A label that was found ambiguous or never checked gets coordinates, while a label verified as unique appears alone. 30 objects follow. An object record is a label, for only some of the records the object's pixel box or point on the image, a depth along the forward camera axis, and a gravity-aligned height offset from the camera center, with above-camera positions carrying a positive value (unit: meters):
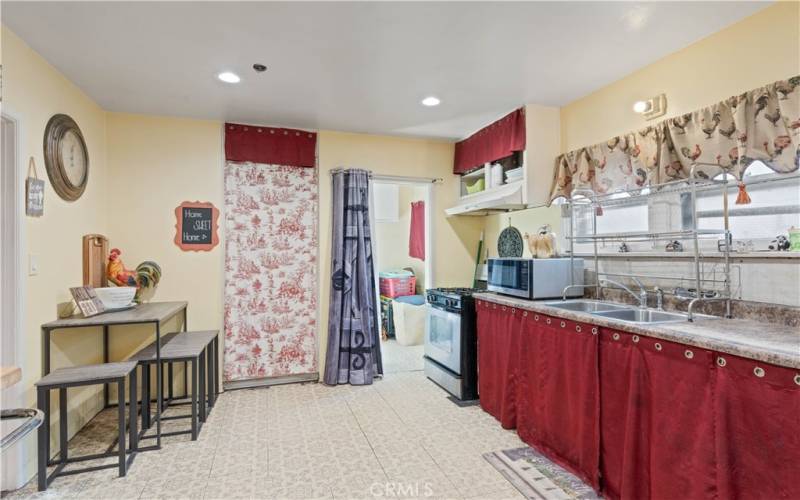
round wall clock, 2.56 +0.62
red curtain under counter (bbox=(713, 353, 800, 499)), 1.34 -0.63
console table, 2.42 -0.44
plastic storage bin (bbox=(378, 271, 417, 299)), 5.82 -0.49
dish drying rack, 2.04 +0.08
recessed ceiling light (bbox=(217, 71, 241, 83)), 2.72 +1.17
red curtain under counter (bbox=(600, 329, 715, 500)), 1.59 -0.73
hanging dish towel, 5.86 +0.28
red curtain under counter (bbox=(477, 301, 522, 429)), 2.80 -0.80
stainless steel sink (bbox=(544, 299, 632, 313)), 2.65 -0.37
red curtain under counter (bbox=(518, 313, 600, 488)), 2.12 -0.82
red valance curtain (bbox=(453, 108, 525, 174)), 3.39 +0.99
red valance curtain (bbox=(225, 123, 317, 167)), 3.71 +0.98
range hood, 3.40 +0.43
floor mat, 2.09 -1.24
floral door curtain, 3.73 -0.03
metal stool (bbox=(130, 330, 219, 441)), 2.67 -0.79
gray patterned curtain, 3.88 -0.37
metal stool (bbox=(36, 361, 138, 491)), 2.15 -0.79
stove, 3.35 -0.79
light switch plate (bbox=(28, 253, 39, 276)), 2.33 -0.08
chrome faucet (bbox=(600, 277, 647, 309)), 2.40 -0.26
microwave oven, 2.80 -0.19
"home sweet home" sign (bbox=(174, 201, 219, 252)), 3.59 +0.21
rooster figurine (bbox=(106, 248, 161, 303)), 3.17 -0.19
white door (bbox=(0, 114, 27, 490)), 2.19 -0.04
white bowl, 2.87 -0.32
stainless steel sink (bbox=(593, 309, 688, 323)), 2.23 -0.39
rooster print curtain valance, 1.90 +0.59
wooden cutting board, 2.99 -0.07
